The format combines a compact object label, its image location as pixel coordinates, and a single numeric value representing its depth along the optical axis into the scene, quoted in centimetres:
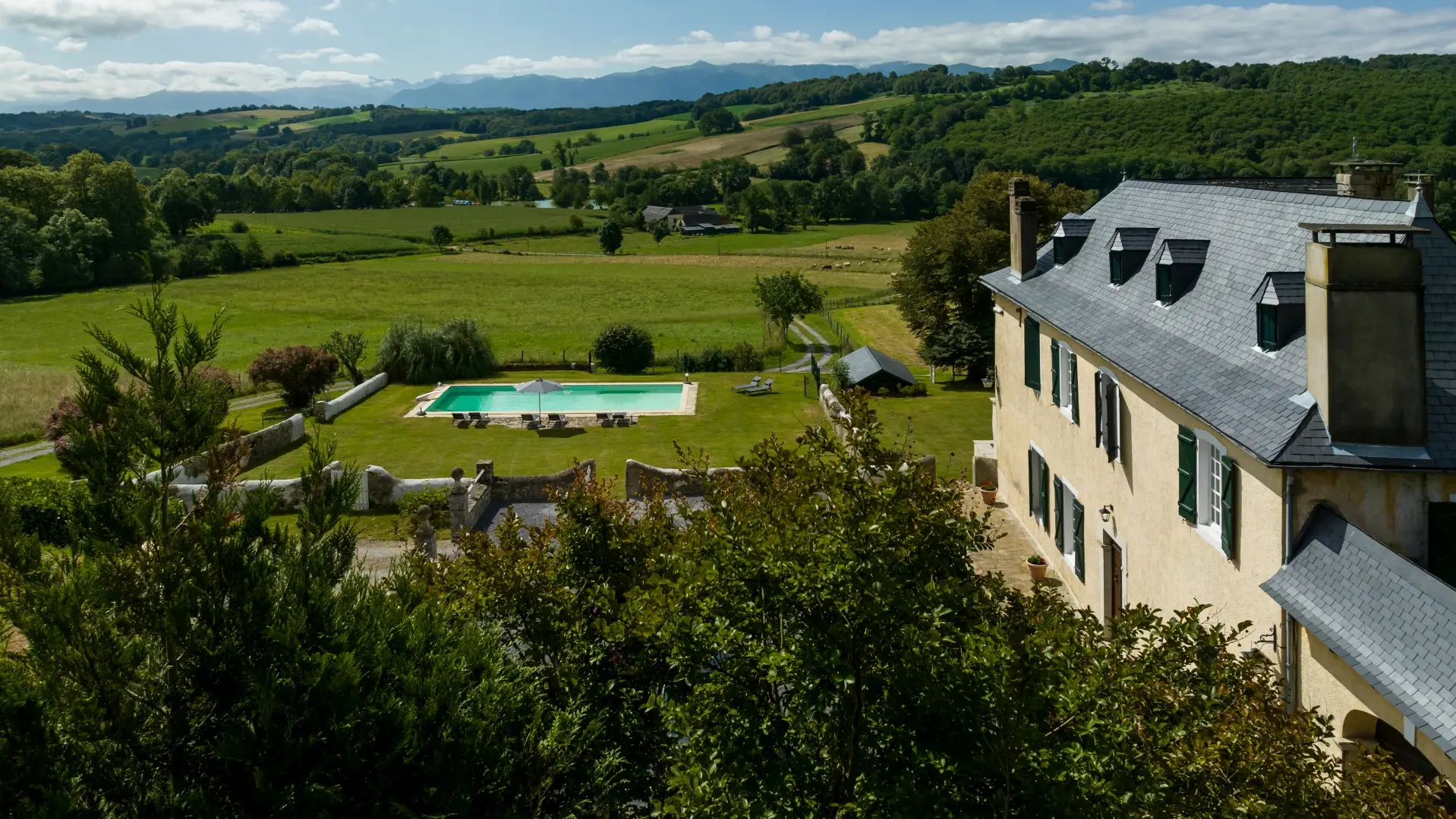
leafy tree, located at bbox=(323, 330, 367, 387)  4319
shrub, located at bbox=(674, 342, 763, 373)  4756
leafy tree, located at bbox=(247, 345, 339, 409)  3725
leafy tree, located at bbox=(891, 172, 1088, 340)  4416
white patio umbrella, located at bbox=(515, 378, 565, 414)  3556
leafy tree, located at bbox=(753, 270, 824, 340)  5134
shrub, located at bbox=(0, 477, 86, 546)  2427
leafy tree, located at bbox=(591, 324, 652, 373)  4678
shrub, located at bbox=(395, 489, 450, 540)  2461
